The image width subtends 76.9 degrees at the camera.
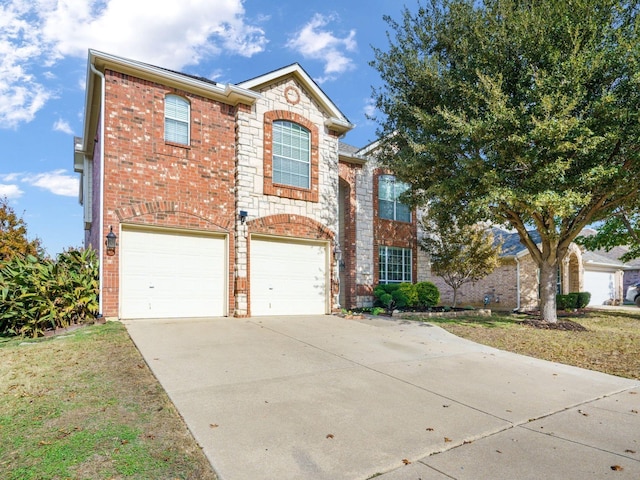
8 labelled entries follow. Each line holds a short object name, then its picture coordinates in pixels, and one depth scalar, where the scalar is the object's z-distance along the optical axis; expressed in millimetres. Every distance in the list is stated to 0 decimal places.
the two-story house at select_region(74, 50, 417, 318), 10078
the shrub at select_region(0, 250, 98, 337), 8516
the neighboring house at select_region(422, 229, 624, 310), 18766
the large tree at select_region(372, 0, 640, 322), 9586
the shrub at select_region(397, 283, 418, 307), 15562
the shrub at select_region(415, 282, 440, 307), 15992
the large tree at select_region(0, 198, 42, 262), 19406
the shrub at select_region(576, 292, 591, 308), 19133
